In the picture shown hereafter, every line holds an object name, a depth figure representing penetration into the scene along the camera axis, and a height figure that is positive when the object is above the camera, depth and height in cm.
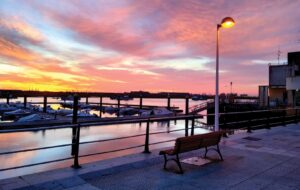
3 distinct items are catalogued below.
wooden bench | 495 -101
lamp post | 794 +160
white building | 3161 +381
